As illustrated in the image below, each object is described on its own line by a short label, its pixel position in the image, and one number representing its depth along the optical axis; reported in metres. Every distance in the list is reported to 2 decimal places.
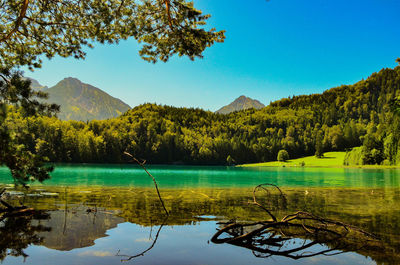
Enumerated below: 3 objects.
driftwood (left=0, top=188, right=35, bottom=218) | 11.63
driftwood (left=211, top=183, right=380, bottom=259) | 8.45
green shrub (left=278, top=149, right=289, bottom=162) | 177.88
